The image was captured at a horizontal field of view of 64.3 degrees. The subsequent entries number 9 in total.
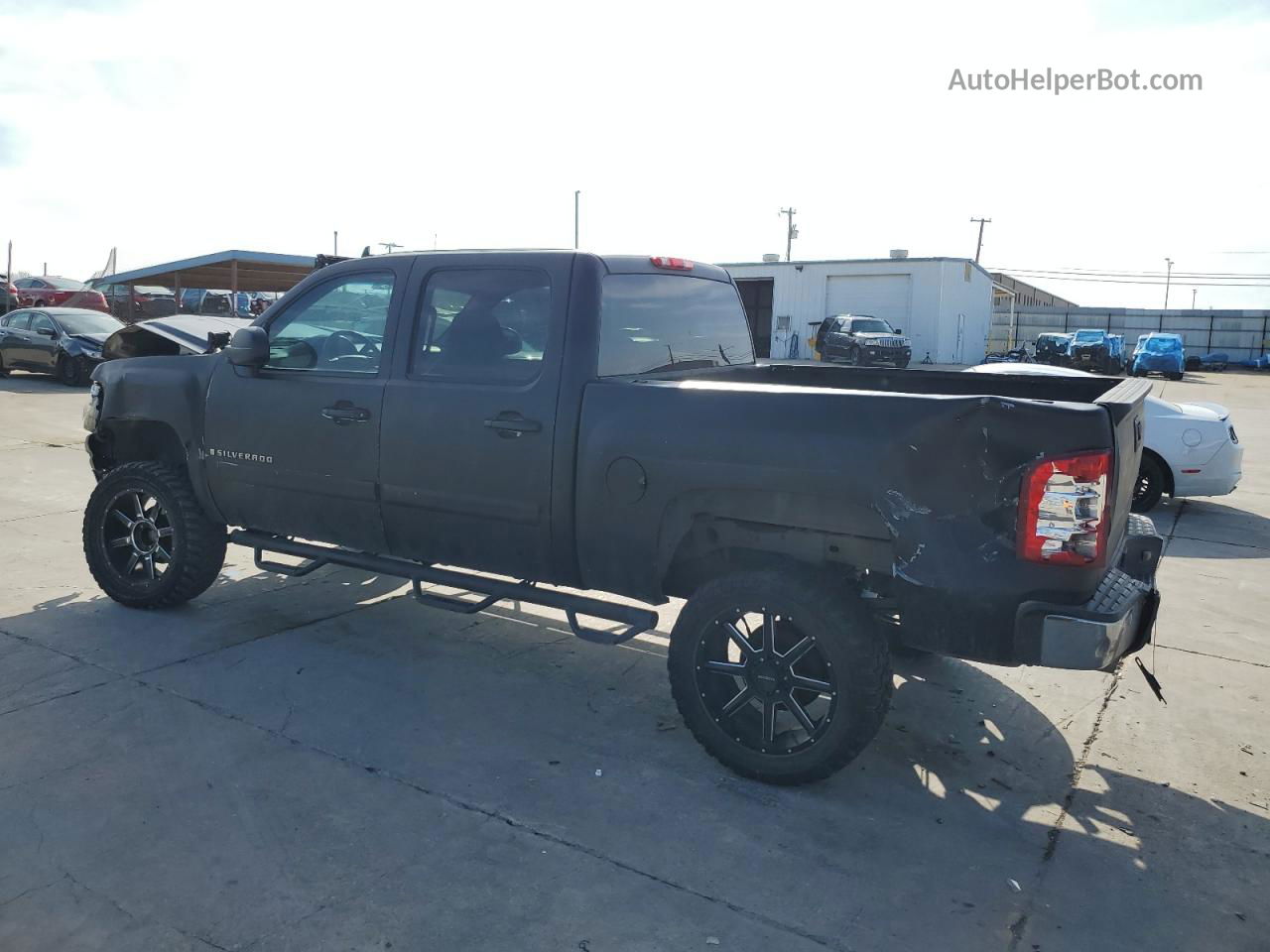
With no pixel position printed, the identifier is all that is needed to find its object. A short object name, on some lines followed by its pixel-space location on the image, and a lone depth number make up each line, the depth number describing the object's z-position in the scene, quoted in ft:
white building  127.75
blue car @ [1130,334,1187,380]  124.98
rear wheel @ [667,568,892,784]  12.12
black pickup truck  11.20
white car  30.42
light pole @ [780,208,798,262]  229.66
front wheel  18.57
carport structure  89.70
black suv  101.04
